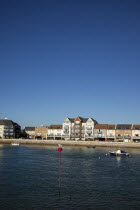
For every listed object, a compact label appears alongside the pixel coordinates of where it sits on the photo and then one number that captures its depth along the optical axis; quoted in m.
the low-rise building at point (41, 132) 189.25
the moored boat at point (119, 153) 92.45
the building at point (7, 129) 192.00
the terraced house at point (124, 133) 164.25
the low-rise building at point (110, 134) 168.25
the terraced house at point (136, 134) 162.50
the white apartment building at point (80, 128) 172.12
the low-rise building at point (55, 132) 180.12
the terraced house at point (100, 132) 169.88
